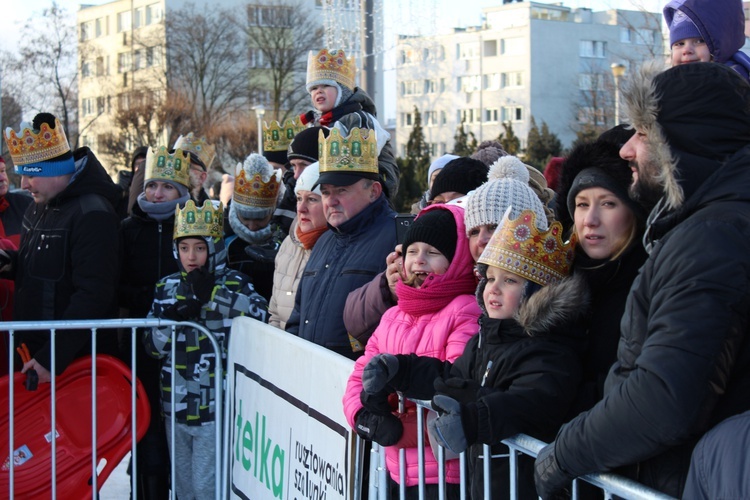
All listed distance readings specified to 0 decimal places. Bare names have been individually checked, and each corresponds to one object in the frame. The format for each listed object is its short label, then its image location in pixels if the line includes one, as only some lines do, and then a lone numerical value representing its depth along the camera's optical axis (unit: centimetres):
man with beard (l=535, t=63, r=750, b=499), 222
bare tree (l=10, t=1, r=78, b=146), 4678
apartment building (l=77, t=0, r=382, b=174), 5331
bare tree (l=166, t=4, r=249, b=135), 5938
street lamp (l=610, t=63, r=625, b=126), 1823
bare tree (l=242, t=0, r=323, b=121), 6075
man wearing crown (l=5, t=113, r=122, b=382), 556
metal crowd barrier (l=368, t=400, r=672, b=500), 235
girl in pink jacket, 343
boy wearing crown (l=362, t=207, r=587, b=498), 280
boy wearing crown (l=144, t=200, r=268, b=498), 543
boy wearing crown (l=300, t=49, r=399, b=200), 646
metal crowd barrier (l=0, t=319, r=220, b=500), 520
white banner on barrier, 392
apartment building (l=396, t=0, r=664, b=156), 8081
